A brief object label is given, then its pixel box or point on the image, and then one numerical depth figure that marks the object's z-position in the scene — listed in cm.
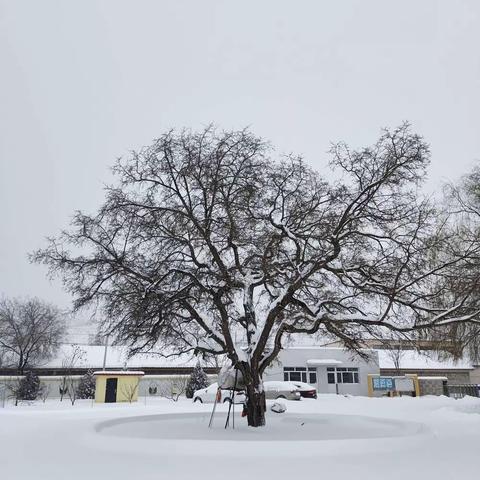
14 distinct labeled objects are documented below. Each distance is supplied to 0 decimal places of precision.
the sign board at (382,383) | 4197
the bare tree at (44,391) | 3600
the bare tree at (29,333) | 4650
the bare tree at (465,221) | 1731
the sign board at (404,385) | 3958
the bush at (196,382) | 3606
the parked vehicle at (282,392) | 3059
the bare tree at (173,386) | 3832
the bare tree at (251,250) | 1209
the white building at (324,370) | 4550
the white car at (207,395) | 3008
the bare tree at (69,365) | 3716
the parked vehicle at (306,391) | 3191
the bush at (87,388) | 3547
